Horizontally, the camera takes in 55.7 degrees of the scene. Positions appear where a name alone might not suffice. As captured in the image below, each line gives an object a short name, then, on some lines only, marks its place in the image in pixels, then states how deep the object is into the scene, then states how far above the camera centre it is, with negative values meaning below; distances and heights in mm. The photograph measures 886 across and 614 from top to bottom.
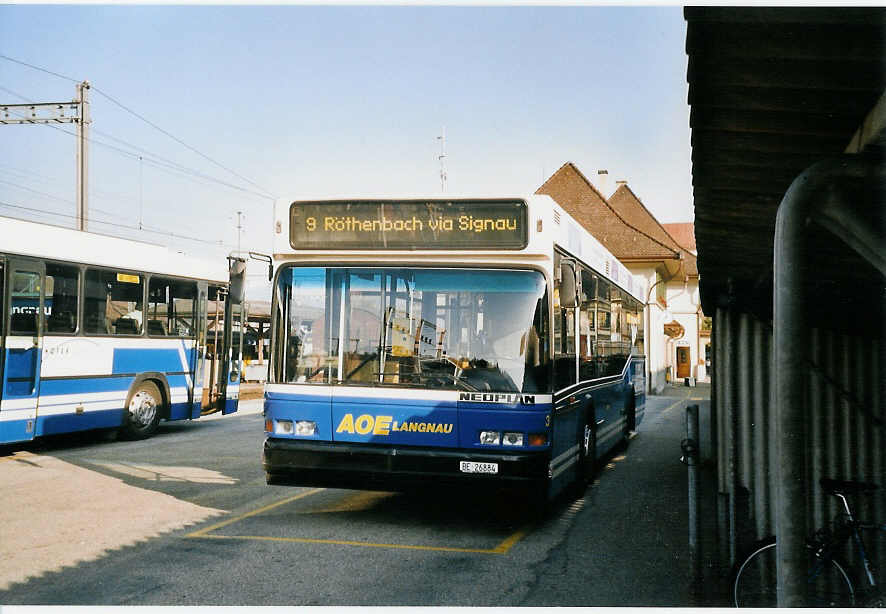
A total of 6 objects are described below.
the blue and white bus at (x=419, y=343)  7391 +31
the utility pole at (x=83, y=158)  24703 +5639
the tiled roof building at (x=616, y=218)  42844 +7517
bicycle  4207 -1162
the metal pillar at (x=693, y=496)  5770 -1042
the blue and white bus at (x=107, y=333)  12047 +217
